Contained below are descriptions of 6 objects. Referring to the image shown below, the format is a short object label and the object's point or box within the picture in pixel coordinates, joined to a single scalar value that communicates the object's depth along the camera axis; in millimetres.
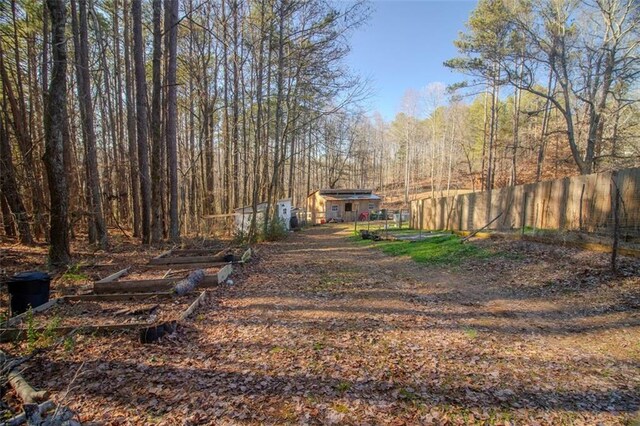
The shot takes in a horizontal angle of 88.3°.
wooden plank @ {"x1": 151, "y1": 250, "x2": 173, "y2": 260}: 9670
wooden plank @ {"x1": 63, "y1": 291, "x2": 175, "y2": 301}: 6015
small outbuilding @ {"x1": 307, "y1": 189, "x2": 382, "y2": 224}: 36406
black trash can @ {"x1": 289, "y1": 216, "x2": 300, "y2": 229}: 25700
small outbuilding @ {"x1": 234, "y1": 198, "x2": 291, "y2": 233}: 17438
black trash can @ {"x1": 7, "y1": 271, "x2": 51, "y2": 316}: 5270
